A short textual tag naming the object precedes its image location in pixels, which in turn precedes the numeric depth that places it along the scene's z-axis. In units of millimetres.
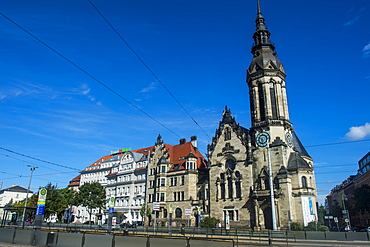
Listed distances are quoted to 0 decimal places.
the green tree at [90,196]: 57925
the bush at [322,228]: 39881
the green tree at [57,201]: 61969
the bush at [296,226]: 40653
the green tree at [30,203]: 70262
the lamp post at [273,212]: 37212
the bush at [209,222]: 47188
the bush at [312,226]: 39906
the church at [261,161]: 44219
